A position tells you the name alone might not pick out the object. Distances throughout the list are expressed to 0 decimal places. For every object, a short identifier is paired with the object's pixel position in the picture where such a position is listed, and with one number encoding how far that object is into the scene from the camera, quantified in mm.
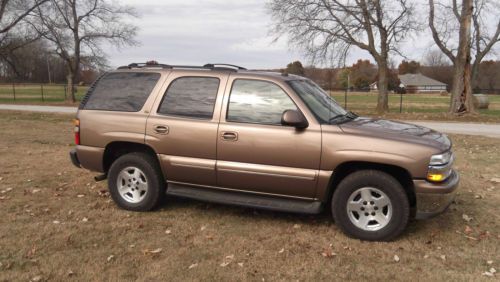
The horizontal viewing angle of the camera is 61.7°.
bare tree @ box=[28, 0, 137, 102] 27595
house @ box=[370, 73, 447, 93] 91938
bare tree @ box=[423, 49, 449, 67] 90862
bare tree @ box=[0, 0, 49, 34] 25903
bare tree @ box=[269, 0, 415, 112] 21422
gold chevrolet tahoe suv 4262
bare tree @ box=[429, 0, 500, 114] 17844
